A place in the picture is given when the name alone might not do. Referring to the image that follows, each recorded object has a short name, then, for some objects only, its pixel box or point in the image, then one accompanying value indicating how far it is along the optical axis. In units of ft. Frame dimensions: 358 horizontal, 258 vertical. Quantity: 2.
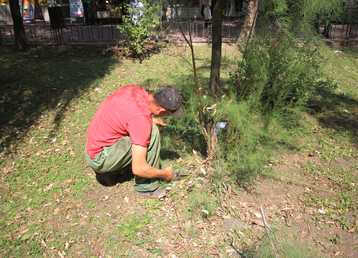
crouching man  7.78
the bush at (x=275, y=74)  11.28
